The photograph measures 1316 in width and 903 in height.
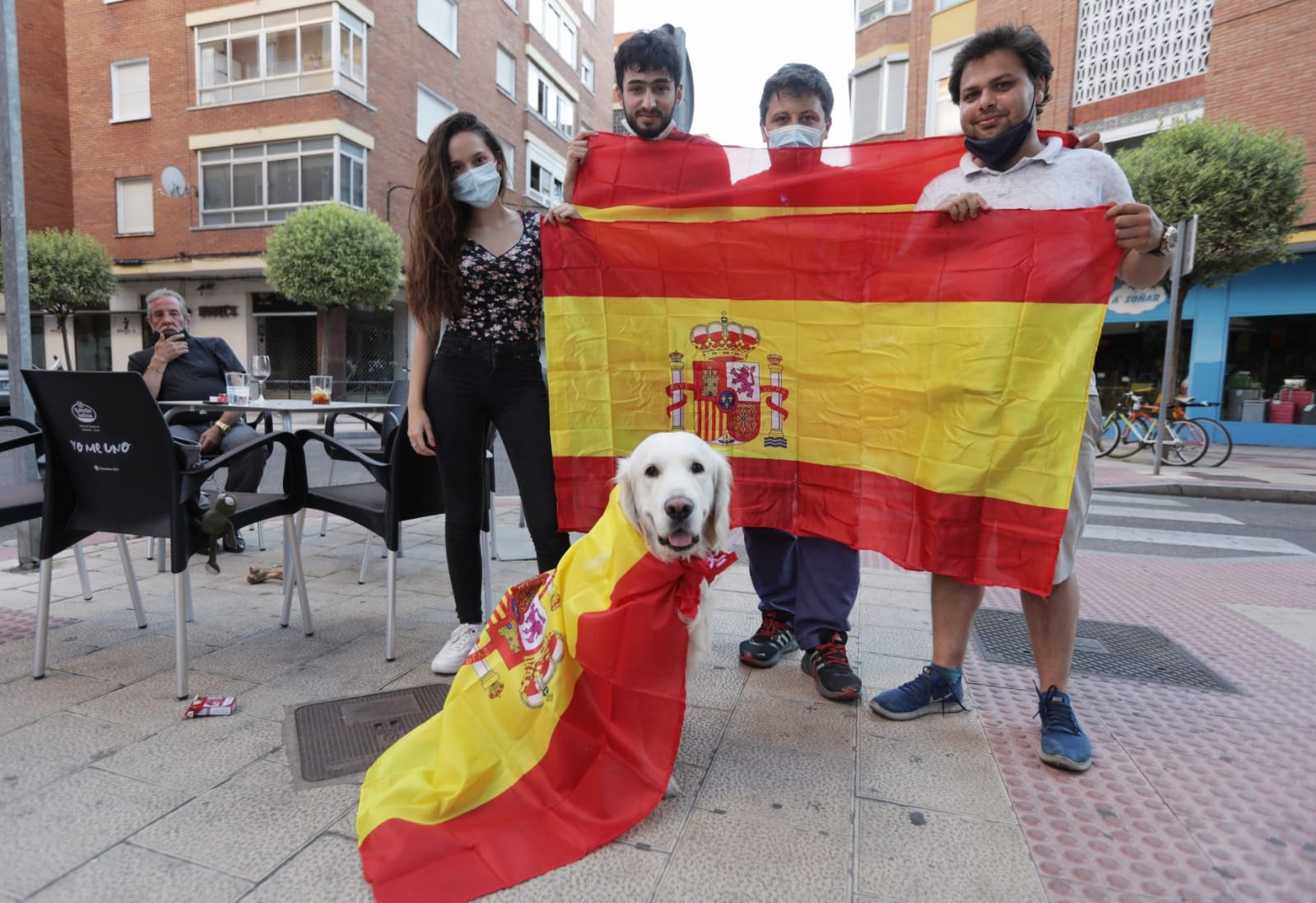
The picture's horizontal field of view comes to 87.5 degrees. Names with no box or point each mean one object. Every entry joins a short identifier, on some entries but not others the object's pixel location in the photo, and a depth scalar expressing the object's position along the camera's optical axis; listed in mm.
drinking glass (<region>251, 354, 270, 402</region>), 4916
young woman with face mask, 2838
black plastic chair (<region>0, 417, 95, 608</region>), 2926
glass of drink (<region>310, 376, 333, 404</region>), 5188
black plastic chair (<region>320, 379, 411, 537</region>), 3482
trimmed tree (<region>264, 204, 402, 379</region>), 16625
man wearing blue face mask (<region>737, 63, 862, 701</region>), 2824
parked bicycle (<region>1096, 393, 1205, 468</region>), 11039
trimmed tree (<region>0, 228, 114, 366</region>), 18250
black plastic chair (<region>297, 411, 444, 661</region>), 3016
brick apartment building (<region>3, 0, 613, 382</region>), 19047
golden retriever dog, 1948
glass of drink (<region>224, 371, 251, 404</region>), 4559
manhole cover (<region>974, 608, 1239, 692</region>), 3008
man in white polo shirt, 2260
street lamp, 20664
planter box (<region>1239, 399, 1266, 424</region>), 14844
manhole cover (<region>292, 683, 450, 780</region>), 2217
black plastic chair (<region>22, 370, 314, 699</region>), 2594
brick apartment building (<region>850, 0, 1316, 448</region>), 13594
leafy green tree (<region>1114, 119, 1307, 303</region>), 11227
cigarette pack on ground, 2486
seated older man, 4527
